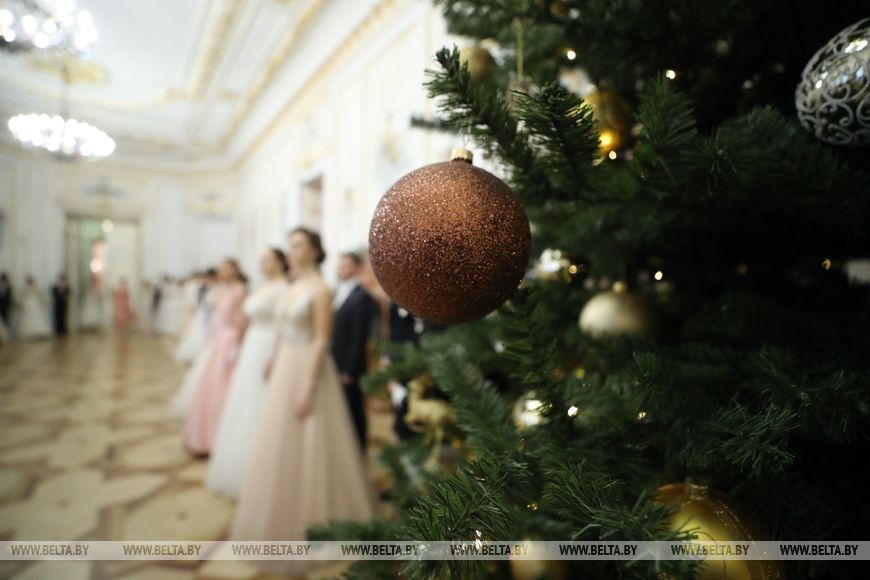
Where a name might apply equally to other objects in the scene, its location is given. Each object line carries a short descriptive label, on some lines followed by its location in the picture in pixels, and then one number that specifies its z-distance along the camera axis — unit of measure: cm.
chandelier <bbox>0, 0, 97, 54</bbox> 317
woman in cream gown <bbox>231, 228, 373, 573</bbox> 188
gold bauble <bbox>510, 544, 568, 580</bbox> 58
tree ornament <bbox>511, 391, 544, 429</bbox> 93
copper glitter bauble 40
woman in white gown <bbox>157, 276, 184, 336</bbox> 1122
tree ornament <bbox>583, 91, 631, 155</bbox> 76
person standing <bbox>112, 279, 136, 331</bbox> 1166
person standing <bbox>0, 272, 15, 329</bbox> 878
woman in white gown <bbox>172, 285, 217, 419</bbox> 390
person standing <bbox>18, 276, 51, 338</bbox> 923
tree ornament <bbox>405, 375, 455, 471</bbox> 129
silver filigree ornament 49
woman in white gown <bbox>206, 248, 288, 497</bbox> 252
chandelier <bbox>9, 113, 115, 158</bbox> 611
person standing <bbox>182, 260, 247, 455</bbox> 325
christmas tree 41
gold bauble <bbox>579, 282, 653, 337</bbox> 81
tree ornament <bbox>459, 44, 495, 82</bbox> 92
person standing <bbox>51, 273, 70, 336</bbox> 996
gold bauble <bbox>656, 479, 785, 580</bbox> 43
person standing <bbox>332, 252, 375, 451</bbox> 286
